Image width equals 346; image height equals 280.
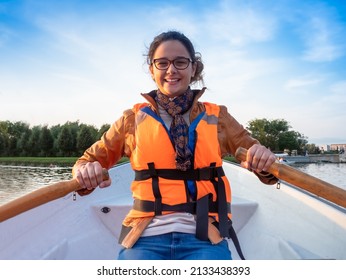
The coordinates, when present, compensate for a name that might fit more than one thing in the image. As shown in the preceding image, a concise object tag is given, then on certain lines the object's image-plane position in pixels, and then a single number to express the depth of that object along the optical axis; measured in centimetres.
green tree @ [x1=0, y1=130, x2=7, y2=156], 5528
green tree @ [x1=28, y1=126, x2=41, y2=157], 5153
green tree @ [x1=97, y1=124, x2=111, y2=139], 5095
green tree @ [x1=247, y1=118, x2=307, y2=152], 6025
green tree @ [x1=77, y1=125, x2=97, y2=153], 4712
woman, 142
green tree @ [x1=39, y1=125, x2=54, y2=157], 5094
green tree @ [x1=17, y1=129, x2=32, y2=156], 5234
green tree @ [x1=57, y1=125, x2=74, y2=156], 4862
